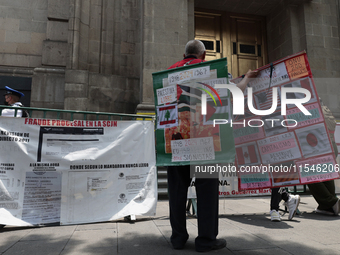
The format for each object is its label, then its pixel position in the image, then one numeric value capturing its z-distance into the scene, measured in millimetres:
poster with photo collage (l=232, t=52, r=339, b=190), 3312
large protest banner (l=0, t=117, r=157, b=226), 3805
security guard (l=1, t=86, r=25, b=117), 5230
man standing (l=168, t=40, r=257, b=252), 2656
